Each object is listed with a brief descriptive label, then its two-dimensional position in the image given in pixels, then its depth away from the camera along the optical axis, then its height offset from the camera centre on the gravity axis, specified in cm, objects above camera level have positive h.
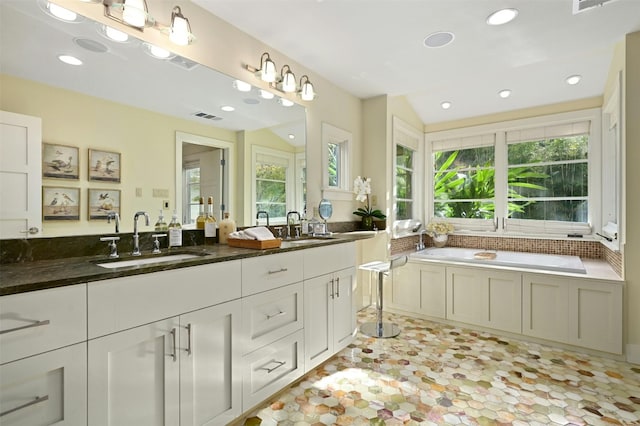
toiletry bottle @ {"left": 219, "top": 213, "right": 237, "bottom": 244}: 229 -11
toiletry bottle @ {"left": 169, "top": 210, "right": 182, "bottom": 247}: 200 -12
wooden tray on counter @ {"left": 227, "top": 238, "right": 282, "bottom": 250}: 200 -19
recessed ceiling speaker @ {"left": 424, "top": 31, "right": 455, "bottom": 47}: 250 +139
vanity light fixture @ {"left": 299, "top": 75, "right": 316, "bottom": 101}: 288 +109
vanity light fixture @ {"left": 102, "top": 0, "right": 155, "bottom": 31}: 171 +108
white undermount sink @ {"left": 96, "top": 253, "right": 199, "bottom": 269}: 157 -25
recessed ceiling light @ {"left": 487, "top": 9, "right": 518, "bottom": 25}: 220 +138
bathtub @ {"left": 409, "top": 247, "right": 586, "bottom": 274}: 304 -49
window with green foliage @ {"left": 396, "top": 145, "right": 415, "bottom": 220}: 411 +42
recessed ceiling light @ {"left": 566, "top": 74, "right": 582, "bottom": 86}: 321 +136
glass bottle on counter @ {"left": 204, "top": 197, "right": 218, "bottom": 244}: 223 -9
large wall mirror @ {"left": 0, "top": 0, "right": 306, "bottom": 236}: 152 +60
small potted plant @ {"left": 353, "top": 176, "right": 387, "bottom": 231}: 366 +3
